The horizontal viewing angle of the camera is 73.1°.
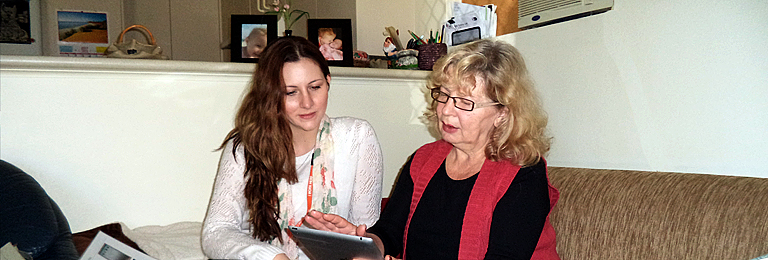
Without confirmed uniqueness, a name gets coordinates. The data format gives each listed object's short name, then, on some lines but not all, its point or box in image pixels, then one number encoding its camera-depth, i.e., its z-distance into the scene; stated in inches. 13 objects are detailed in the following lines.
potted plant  90.0
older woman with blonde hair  46.2
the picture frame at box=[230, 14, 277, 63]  79.7
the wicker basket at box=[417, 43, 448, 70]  88.5
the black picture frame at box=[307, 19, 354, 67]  85.7
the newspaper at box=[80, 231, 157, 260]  47.9
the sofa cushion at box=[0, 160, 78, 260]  51.7
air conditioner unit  64.0
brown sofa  43.6
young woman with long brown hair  56.2
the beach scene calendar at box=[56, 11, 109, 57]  142.5
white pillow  59.9
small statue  95.3
